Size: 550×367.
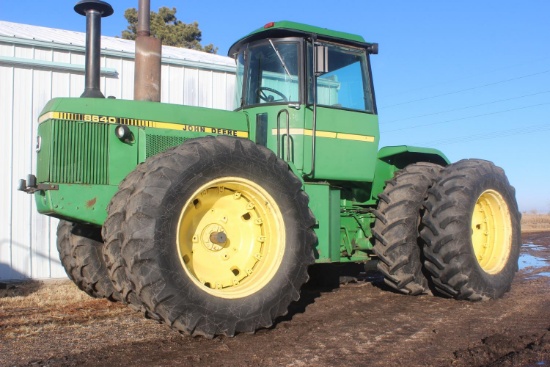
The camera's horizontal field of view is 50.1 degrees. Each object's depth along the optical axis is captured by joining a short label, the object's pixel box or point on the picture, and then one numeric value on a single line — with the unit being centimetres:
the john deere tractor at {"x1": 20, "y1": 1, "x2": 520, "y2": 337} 453
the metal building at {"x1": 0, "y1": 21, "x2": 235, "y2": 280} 927
